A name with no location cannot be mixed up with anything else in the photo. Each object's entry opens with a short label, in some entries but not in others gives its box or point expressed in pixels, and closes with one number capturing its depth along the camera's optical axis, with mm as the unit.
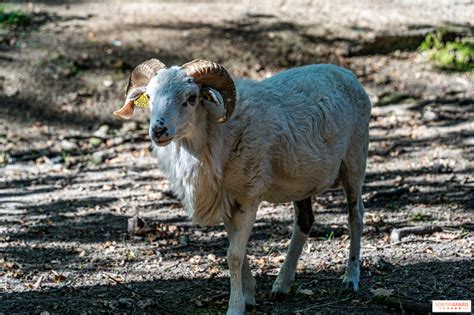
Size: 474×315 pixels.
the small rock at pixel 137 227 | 16437
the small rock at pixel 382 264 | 14336
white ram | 11961
